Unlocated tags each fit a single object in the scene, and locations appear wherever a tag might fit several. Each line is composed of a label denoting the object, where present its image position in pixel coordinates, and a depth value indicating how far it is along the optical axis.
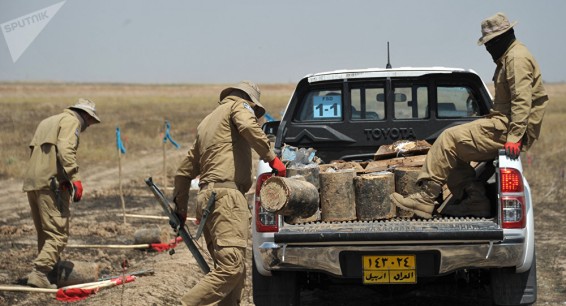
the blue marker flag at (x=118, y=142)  25.53
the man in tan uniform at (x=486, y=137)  13.45
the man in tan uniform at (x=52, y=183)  17.69
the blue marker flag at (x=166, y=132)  28.97
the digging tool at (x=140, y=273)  17.70
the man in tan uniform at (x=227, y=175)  13.25
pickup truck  12.37
